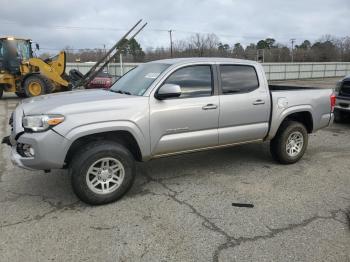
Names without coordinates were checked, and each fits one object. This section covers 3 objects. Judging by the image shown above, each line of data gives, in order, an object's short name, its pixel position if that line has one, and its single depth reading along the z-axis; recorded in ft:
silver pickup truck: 13.24
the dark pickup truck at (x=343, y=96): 29.89
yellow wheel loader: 51.67
